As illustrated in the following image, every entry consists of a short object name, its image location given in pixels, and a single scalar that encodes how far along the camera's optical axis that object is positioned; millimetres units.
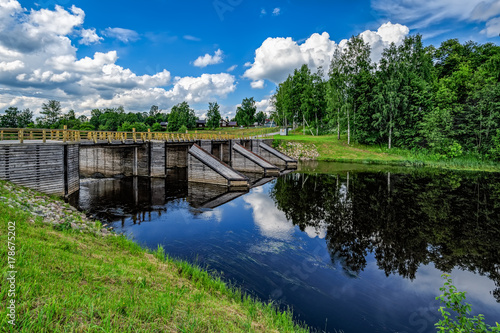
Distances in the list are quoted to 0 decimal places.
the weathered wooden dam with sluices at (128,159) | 16212
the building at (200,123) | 118906
